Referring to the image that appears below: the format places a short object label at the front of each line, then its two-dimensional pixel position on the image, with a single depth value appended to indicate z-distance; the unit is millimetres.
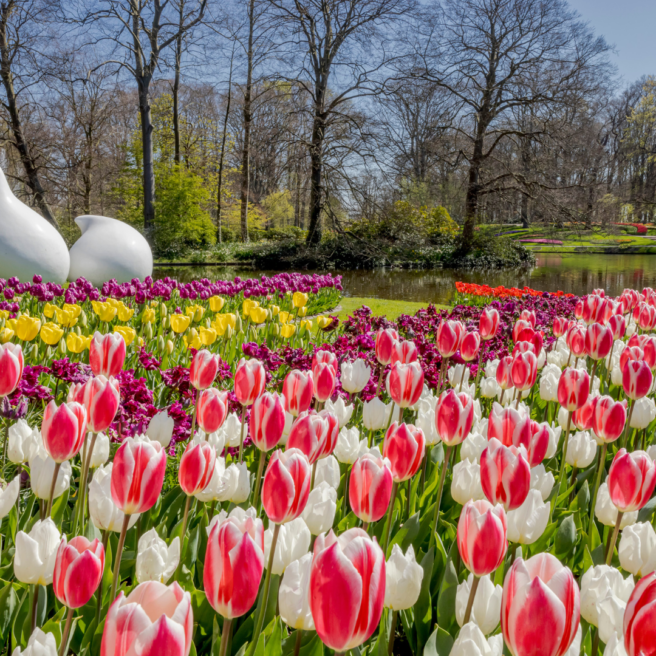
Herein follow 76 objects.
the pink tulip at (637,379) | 2008
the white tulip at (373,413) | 1978
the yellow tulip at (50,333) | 3125
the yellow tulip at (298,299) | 5011
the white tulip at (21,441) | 1603
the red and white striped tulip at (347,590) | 675
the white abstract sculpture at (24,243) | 7938
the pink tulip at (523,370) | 2213
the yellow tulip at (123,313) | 4062
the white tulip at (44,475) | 1418
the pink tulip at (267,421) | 1423
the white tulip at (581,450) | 1874
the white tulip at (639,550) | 1166
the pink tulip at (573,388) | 1912
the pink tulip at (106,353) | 2002
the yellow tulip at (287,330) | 3896
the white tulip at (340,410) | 1940
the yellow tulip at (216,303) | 4520
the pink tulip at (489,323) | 3137
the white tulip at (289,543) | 1133
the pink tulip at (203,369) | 1974
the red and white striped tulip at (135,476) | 1070
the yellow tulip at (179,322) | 3564
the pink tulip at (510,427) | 1443
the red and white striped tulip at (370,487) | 1068
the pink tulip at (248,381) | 1796
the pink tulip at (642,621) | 657
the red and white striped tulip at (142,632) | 587
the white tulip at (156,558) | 1161
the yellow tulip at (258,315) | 4116
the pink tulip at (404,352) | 2316
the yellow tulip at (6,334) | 3130
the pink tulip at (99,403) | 1450
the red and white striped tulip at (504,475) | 1145
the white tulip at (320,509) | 1197
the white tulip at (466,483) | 1425
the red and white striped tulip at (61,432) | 1267
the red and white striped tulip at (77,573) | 876
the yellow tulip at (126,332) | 3248
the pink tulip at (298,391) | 1721
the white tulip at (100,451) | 1693
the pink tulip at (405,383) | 1865
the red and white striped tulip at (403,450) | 1275
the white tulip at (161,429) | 1722
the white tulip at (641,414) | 2209
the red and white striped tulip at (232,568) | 765
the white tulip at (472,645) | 814
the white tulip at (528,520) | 1292
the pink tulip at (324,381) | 1915
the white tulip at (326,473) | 1386
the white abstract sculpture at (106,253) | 9133
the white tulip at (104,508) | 1230
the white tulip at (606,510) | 1398
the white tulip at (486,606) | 1022
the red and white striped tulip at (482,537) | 928
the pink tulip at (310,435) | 1288
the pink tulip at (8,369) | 1680
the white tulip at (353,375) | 2311
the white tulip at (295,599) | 924
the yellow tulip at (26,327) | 2959
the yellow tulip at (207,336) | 3125
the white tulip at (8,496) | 1271
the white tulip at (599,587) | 1040
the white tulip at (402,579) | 1042
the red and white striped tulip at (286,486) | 984
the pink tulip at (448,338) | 2580
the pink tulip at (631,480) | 1188
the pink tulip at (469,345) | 2592
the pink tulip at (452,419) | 1554
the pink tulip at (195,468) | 1235
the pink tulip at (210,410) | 1583
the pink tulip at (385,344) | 2412
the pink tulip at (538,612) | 680
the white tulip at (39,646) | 808
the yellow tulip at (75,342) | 2797
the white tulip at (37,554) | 1058
